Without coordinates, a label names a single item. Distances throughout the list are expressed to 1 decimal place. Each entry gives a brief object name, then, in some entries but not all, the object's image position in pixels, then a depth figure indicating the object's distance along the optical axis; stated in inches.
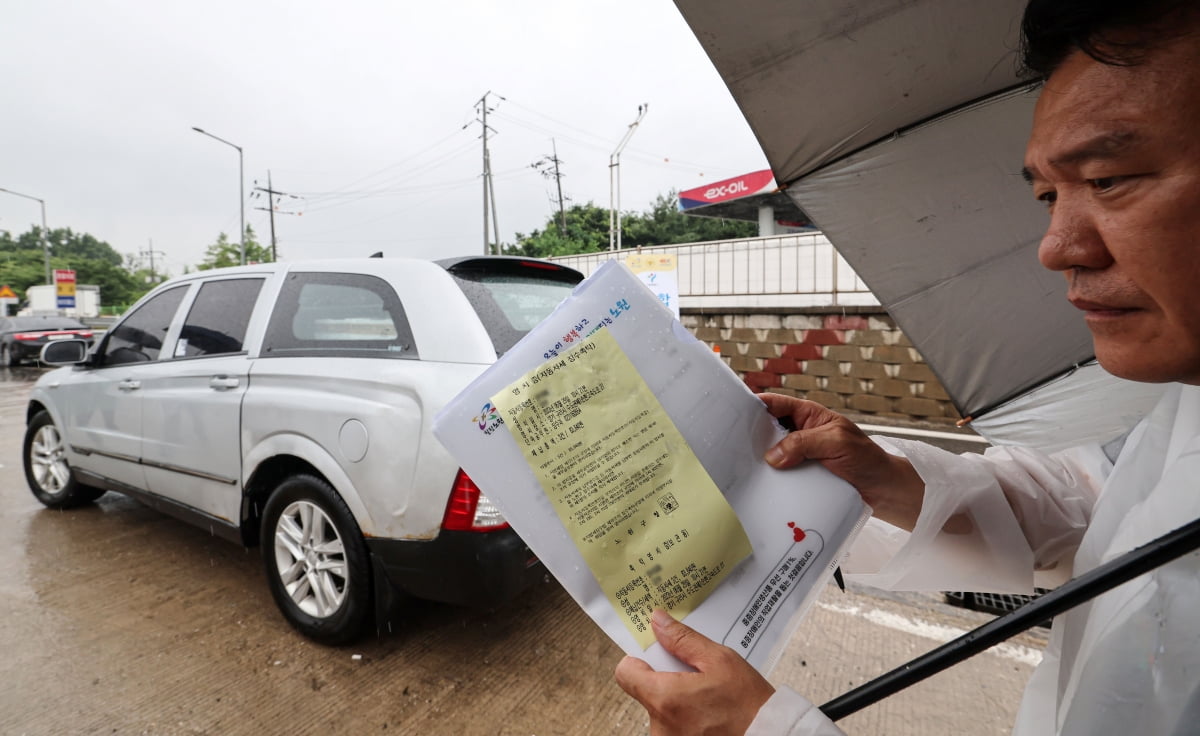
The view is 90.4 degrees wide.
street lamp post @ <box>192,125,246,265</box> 932.2
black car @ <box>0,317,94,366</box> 657.6
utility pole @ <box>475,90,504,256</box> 1000.2
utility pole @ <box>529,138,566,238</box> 1531.7
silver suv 88.4
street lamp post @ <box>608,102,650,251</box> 800.9
